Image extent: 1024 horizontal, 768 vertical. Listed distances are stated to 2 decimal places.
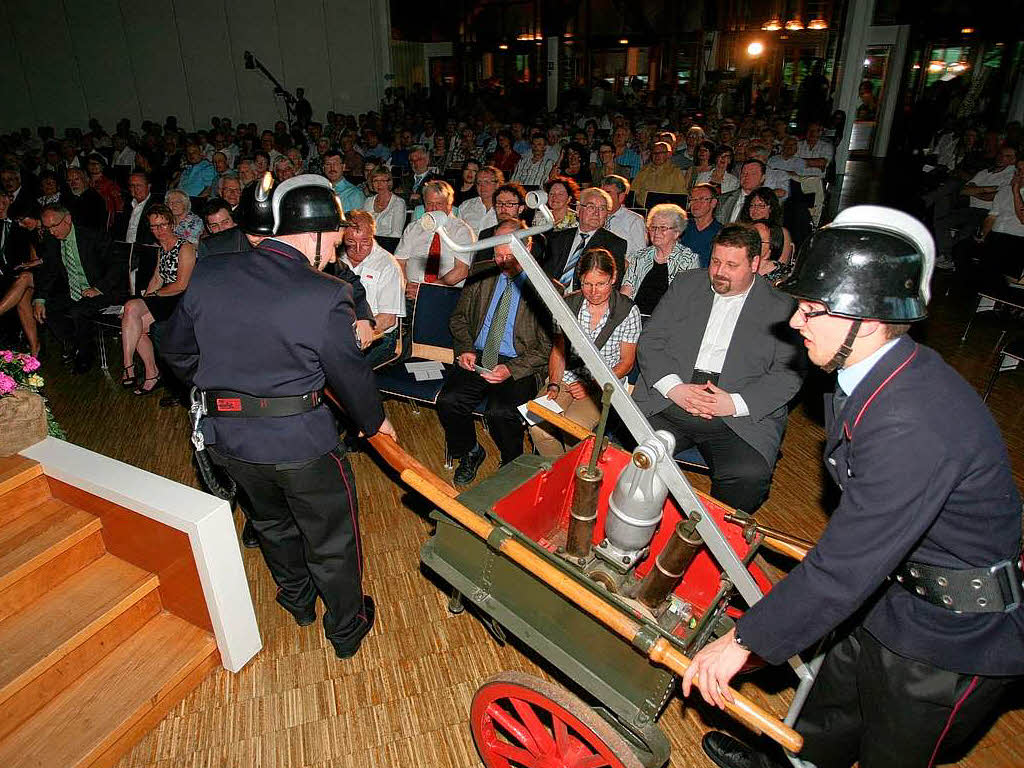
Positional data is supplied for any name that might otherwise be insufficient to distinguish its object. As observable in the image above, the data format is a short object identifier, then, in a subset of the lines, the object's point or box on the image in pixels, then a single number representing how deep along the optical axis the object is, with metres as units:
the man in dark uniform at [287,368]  1.92
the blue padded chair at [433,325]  4.14
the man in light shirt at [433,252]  4.84
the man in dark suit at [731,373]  2.84
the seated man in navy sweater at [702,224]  5.04
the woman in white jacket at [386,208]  6.06
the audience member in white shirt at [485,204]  5.70
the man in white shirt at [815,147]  8.92
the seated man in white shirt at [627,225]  5.34
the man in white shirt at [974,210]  7.08
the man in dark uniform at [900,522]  1.24
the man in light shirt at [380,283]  4.05
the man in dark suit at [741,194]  5.59
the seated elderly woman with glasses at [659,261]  4.22
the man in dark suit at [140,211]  5.84
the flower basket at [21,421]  2.47
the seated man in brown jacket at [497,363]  3.55
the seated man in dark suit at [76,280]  5.01
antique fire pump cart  1.45
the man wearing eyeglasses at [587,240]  4.43
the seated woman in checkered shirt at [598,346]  3.24
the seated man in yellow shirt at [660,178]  7.25
